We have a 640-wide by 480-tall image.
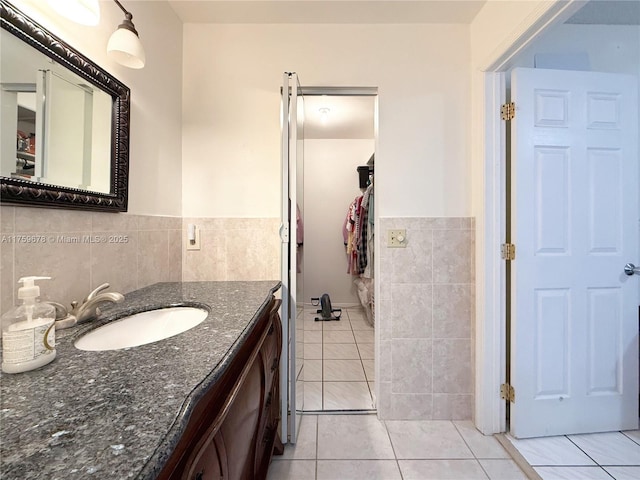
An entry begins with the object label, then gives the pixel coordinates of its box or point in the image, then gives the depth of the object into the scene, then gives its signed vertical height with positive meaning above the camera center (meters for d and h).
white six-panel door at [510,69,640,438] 1.35 -0.02
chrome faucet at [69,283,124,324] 0.76 -0.20
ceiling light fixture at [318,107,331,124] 2.49 +1.34
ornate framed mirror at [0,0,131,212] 0.68 +0.38
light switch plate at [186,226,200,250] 1.52 -0.01
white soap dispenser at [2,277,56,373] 0.51 -0.20
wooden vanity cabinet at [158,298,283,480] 0.48 -0.44
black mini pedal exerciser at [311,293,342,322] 3.04 -0.84
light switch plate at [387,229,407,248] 1.50 +0.04
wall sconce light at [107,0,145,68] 0.91 +0.73
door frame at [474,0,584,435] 1.38 -0.05
